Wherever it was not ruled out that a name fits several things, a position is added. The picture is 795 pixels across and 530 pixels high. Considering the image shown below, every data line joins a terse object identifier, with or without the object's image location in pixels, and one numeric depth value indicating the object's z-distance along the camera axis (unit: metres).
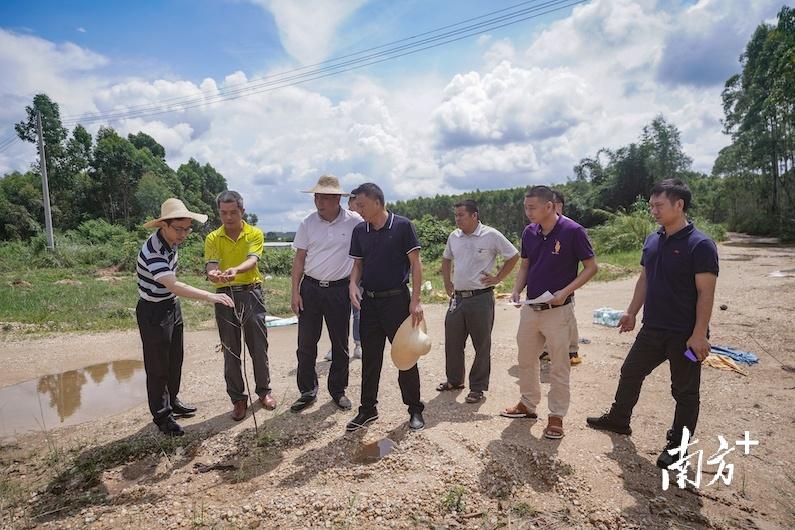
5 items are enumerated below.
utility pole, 21.15
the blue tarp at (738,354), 5.35
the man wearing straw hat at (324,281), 4.11
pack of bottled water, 7.33
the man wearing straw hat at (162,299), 3.60
